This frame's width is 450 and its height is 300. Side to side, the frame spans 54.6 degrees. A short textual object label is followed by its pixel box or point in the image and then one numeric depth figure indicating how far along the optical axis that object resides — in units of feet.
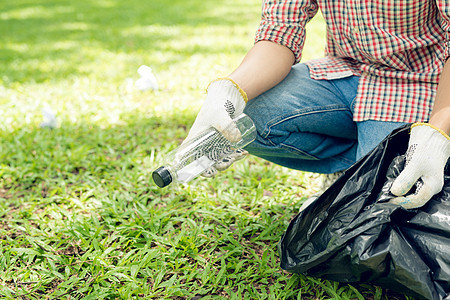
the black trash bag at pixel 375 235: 3.73
